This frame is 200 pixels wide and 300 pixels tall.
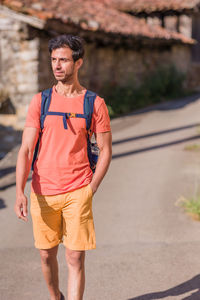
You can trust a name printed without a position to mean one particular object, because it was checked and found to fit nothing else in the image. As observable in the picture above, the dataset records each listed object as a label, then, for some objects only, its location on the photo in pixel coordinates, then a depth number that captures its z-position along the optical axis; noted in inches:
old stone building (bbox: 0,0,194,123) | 440.5
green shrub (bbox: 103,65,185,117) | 554.6
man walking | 110.1
